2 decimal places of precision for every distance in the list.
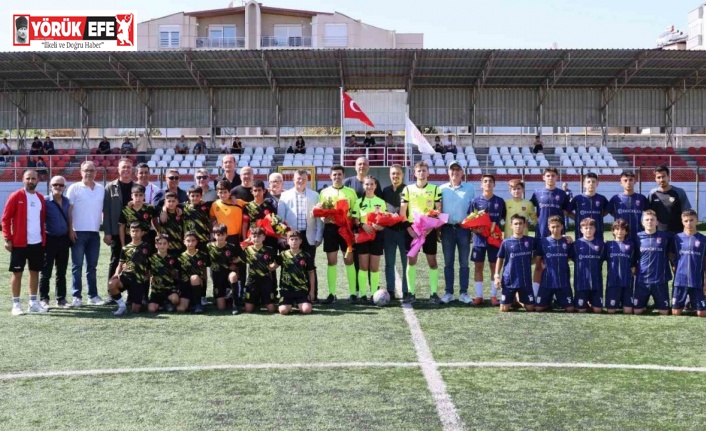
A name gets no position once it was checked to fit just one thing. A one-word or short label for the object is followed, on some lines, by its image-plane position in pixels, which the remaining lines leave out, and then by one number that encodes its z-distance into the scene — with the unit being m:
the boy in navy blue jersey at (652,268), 8.25
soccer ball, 8.78
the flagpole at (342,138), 26.52
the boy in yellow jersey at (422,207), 8.89
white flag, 20.58
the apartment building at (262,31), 55.38
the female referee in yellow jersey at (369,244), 8.80
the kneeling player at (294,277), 8.44
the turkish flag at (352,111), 26.22
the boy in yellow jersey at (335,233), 8.85
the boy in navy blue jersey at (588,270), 8.38
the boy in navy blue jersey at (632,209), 8.87
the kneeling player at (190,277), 8.52
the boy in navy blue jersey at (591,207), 8.94
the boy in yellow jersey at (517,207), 8.92
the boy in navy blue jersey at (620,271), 8.36
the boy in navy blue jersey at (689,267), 8.16
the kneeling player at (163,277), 8.58
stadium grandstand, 26.64
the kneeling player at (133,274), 8.49
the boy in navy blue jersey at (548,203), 9.02
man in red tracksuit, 8.41
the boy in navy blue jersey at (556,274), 8.45
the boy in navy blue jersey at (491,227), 8.92
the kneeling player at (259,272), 8.44
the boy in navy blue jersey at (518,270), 8.48
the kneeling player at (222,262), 8.55
